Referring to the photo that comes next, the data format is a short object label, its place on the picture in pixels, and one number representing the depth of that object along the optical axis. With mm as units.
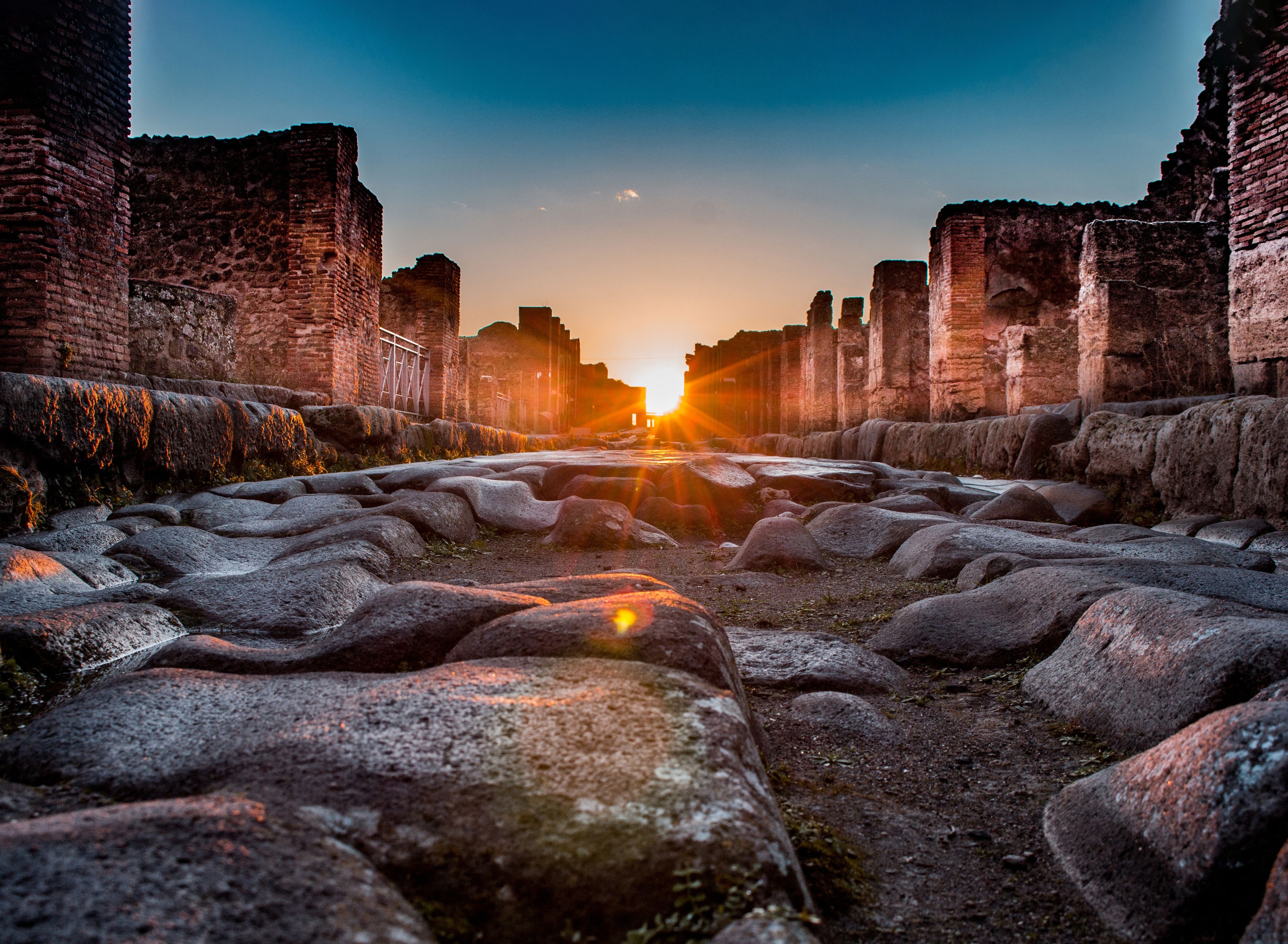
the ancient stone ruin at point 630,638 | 837
